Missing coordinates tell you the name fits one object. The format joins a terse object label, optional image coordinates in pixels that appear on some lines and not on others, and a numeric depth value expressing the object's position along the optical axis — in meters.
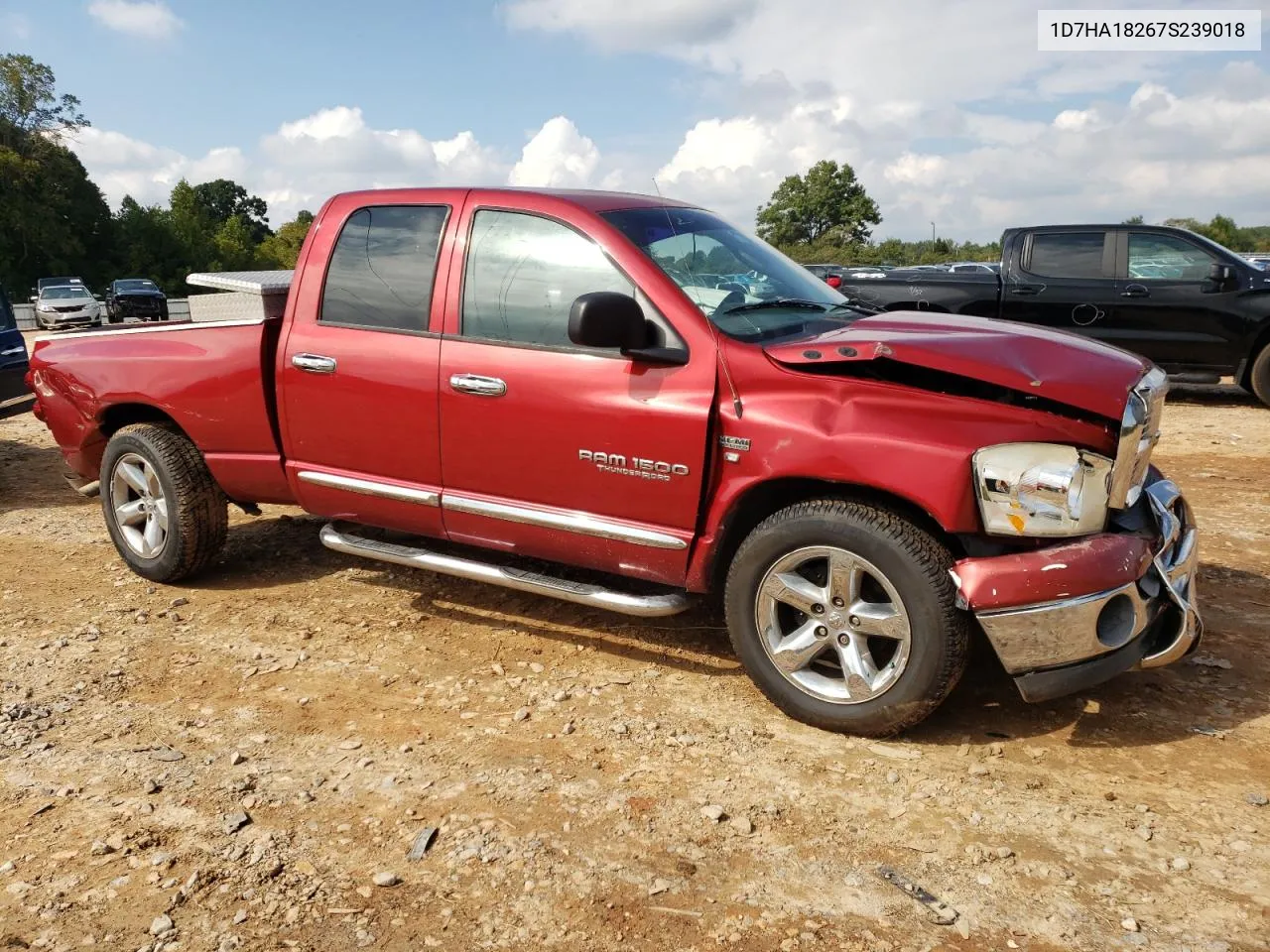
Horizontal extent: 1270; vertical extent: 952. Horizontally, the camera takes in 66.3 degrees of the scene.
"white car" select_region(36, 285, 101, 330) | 27.38
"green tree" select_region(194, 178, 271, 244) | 100.12
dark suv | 30.81
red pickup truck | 3.12
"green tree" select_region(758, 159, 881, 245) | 74.94
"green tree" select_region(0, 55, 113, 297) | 46.81
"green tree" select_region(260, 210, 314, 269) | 56.81
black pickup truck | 9.64
